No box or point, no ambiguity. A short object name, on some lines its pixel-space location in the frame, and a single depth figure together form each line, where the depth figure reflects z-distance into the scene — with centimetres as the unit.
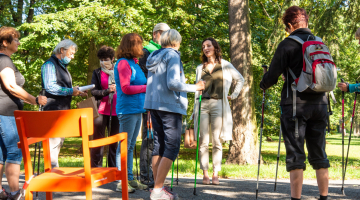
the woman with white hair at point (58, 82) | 454
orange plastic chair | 277
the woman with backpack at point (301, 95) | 352
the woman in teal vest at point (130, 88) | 464
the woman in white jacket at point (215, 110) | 577
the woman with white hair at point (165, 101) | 413
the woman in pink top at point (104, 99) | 569
